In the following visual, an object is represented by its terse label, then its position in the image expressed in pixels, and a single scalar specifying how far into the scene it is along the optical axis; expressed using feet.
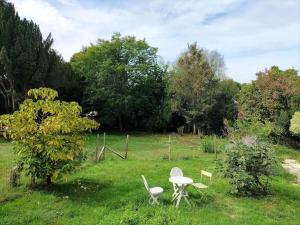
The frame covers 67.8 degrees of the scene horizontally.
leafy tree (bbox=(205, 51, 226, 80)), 73.68
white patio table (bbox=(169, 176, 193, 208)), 18.41
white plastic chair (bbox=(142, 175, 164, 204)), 18.12
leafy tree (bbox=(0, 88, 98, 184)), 20.34
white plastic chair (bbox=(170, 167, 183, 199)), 20.50
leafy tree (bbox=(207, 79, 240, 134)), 66.82
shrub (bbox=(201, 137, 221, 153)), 41.32
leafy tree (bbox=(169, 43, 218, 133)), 64.19
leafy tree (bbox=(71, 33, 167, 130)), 67.18
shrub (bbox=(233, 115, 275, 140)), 27.25
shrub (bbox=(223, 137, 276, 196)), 20.75
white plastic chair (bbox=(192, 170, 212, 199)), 19.06
